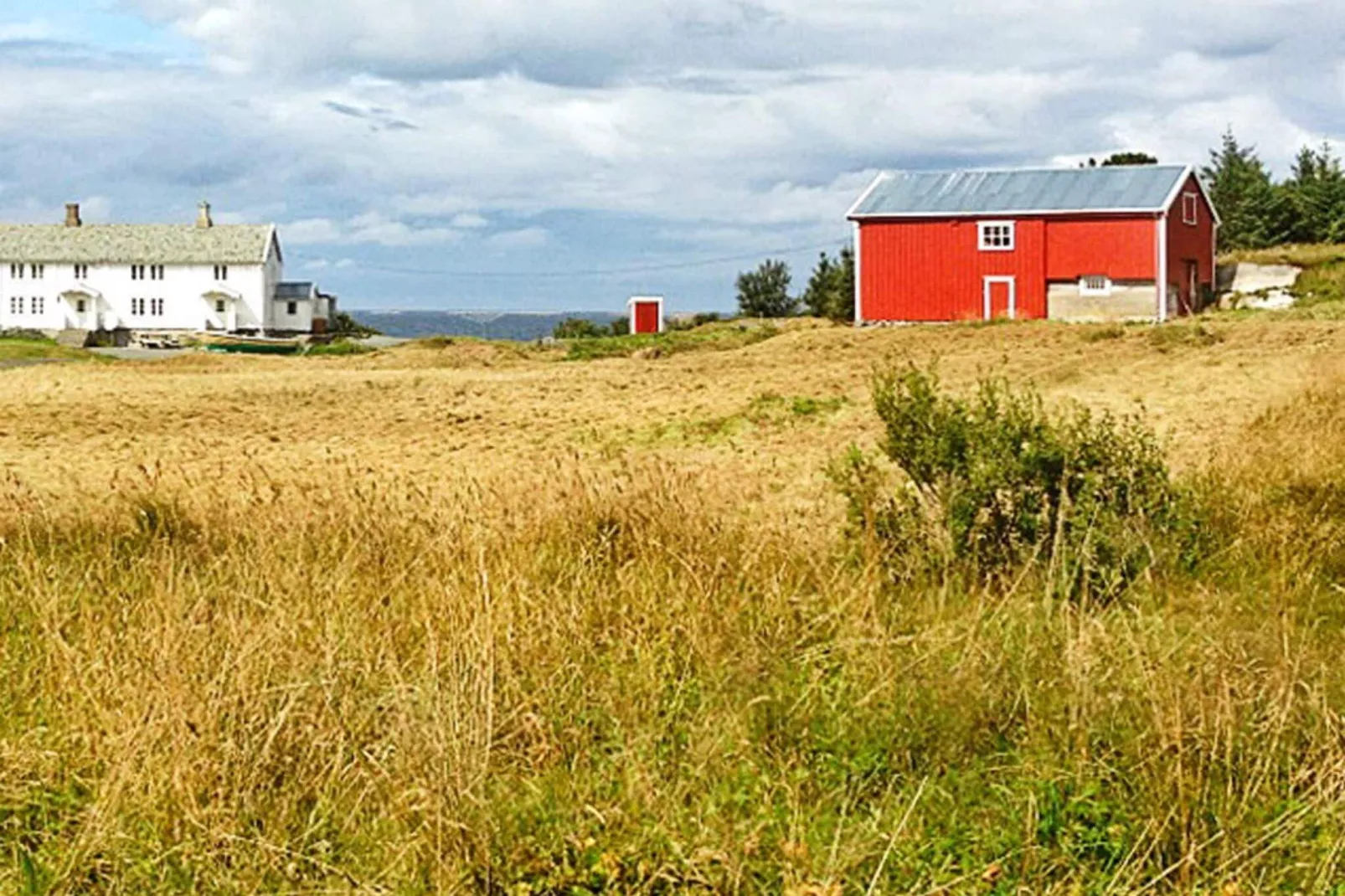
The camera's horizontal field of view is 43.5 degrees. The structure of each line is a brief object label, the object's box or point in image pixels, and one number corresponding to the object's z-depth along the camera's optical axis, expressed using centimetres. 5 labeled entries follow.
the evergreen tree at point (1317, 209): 6425
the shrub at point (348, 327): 8119
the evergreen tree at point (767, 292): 7069
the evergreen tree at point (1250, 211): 6644
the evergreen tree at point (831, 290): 6406
